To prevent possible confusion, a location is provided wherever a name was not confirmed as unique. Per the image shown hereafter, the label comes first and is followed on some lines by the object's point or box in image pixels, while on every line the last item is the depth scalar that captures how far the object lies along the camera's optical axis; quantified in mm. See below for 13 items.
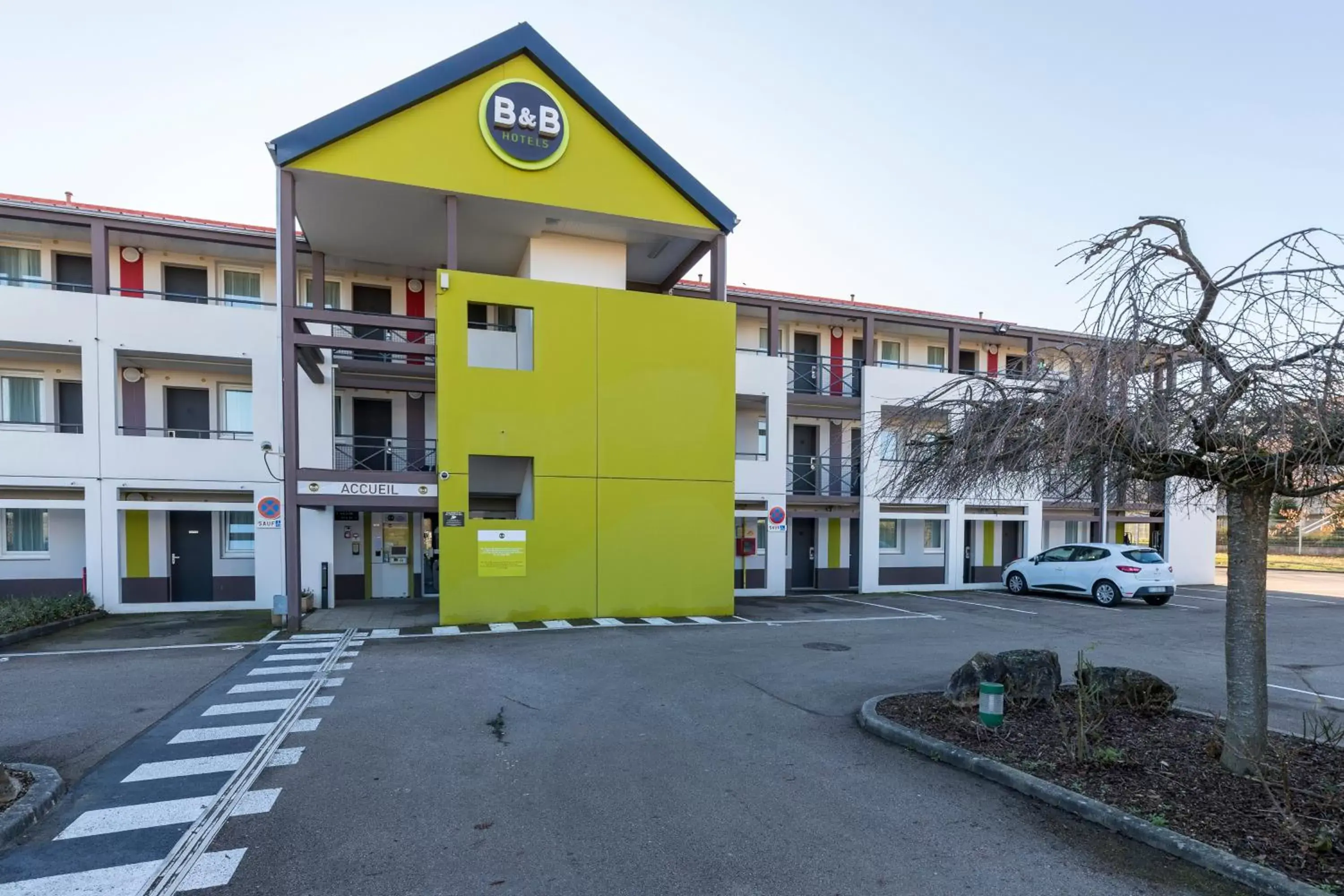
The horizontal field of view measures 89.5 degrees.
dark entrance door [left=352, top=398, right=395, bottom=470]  15945
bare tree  4133
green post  6020
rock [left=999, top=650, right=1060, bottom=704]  6652
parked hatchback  16734
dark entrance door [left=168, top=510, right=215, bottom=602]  15359
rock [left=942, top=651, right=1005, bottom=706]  6719
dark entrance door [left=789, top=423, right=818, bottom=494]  19266
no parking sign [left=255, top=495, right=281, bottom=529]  12484
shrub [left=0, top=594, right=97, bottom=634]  11172
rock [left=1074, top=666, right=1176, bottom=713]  6418
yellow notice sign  12586
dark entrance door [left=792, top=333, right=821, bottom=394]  19594
